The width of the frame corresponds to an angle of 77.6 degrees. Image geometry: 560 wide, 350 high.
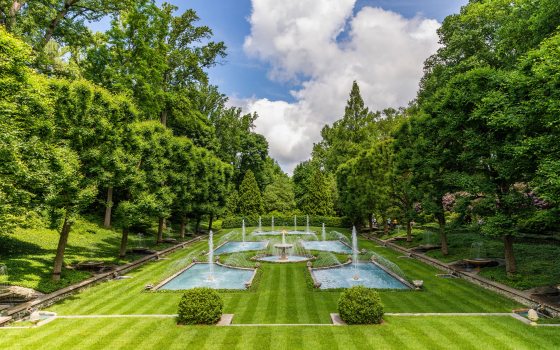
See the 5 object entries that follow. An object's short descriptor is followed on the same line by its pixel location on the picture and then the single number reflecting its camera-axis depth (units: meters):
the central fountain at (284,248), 30.12
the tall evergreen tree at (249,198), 67.88
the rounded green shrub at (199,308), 13.90
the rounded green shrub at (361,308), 13.65
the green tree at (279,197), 71.69
